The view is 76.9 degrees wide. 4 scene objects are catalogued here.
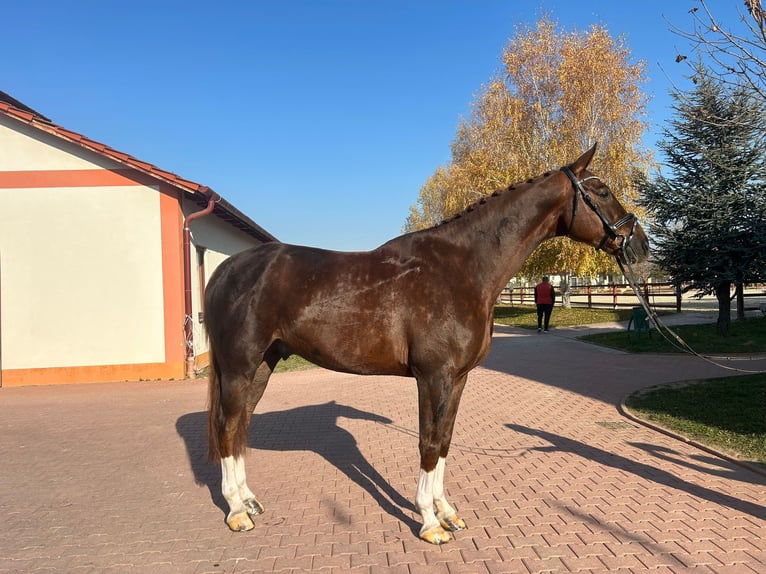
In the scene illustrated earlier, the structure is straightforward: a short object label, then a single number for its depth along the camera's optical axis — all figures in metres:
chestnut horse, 3.34
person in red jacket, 17.78
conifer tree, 12.54
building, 9.92
